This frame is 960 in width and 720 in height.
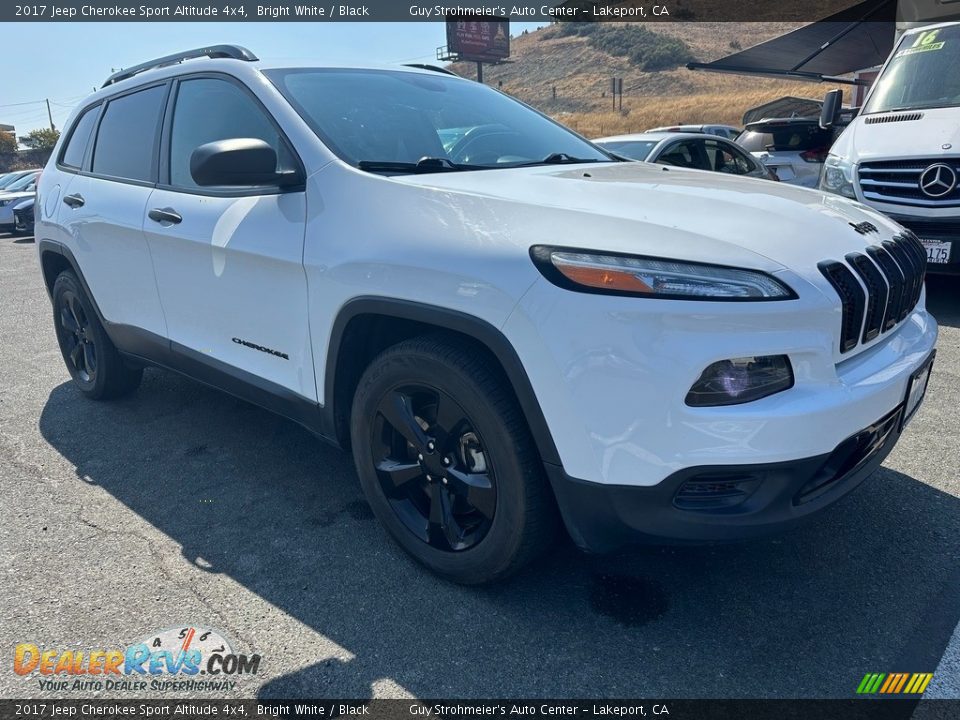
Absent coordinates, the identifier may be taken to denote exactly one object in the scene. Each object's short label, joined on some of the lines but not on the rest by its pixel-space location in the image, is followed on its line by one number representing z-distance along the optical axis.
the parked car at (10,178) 18.22
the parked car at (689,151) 7.12
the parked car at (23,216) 15.81
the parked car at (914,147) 5.14
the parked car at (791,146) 9.71
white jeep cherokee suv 1.78
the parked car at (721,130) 13.46
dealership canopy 11.47
